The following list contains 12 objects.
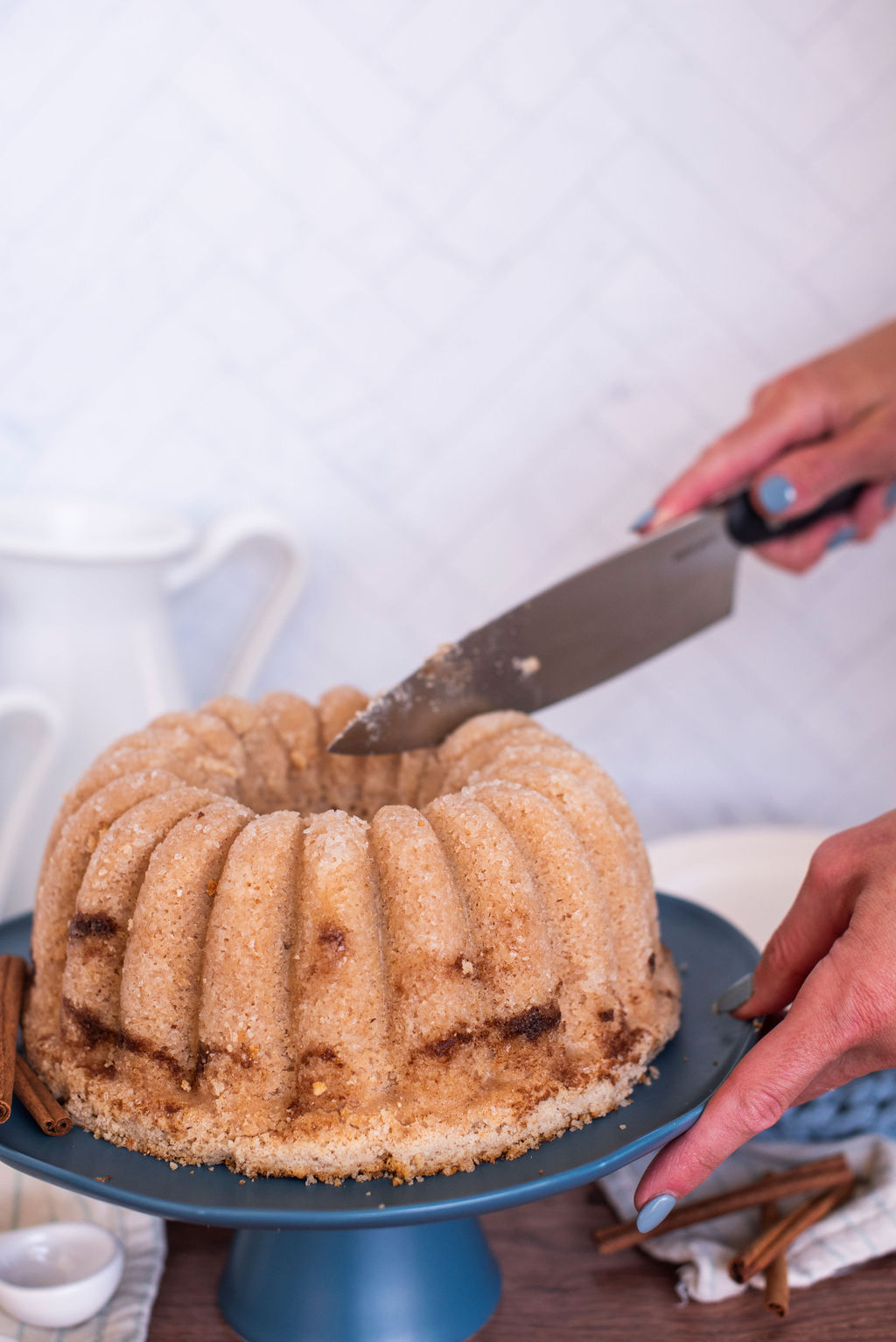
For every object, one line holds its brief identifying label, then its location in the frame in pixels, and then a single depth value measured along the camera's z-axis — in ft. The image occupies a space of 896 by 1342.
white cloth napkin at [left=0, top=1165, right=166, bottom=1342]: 2.72
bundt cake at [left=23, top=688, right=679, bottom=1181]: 2.42
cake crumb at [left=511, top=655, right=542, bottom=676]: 3.53
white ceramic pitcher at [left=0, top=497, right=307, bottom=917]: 3.78
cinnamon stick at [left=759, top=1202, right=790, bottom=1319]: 2.85
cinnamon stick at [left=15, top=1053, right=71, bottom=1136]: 2.47
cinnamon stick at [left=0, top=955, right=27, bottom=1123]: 2.48
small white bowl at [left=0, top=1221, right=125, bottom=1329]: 2.67
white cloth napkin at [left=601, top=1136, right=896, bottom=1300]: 2.97
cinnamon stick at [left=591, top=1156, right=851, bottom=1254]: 3.13
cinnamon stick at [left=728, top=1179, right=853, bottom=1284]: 2.91
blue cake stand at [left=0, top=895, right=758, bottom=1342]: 2.20
